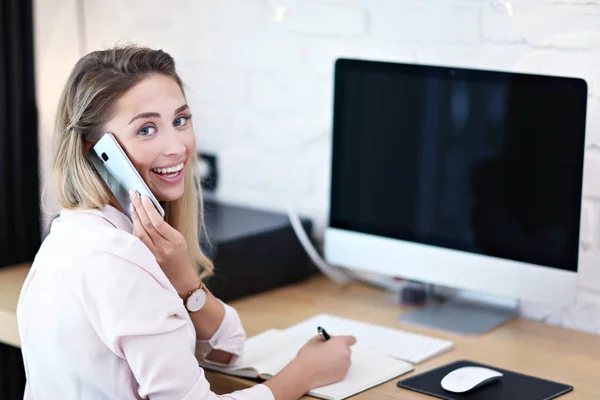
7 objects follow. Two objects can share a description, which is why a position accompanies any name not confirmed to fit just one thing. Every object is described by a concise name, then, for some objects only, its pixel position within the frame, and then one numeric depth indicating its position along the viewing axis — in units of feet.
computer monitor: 7.76
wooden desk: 7.54
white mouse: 7.19
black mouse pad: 7.16
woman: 6.63
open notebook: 7.28
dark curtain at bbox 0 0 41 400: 9.58
